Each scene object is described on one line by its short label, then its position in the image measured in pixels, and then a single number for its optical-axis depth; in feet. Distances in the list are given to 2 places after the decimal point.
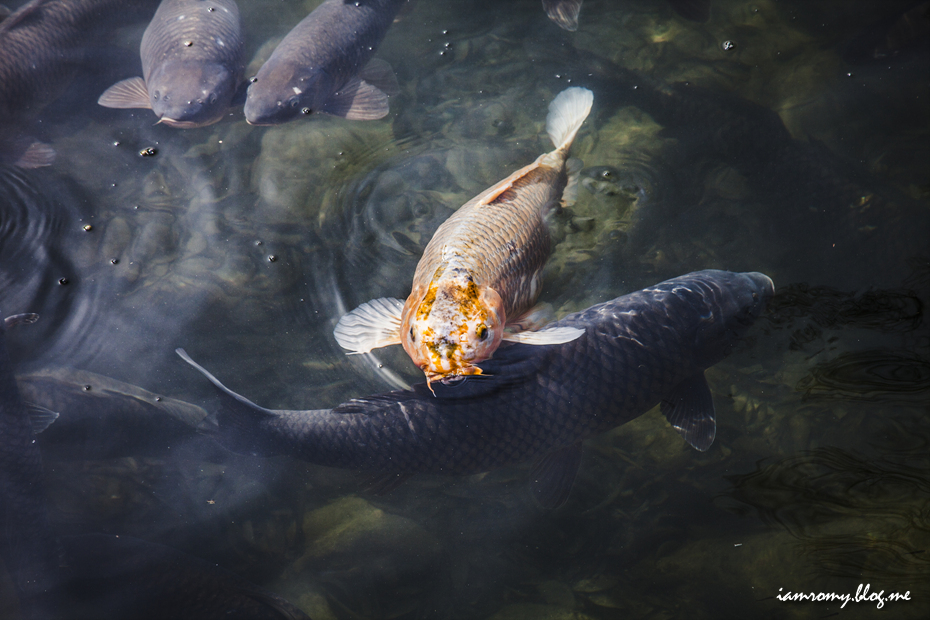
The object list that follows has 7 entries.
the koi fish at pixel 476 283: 7.58
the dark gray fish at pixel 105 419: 11.19
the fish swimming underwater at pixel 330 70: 12.56
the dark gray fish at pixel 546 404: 9.33
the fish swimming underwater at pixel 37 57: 13.20
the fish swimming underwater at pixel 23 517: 10.19
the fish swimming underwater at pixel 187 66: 12.21
